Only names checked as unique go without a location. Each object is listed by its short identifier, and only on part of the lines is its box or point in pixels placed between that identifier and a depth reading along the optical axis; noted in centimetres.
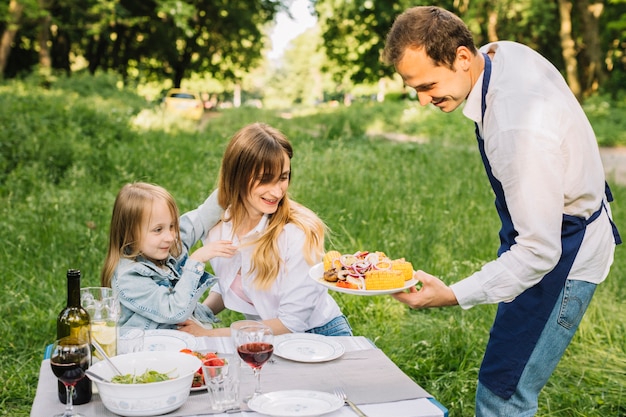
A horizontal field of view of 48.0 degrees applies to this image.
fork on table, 200
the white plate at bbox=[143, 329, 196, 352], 252
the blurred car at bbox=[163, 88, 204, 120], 2382
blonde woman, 315
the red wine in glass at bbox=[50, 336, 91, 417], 197
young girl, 288
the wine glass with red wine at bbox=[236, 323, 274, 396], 208
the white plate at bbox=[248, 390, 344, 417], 199
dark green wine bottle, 209
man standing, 229
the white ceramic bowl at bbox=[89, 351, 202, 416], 196
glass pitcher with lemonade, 224
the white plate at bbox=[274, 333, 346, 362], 243
